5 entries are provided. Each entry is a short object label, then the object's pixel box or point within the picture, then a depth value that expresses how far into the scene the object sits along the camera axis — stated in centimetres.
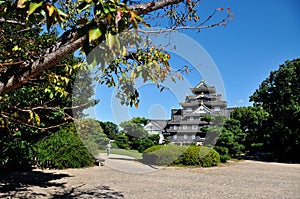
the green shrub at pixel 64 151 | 959
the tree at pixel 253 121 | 2308
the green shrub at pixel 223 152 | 1600
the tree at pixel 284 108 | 2045
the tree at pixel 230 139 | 1681
